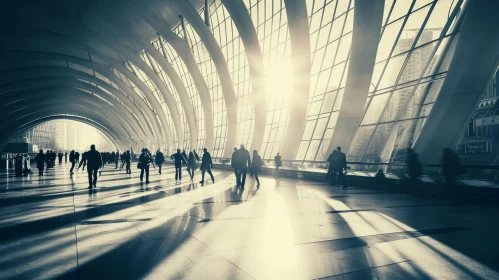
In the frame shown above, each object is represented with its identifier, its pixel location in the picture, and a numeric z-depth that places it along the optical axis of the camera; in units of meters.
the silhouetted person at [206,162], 14.07
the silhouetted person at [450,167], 8.81
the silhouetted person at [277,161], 16.10
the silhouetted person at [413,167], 9.98
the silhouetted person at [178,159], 15.83
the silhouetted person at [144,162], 14.77
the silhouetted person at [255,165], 14.22
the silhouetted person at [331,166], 12.96
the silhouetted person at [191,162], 16.44
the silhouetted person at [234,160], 12.88
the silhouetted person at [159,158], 20.42
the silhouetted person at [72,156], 22.33
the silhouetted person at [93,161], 12.63
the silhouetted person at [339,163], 12.45
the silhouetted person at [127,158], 20.50
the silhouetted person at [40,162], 18.97
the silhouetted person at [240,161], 12.70
